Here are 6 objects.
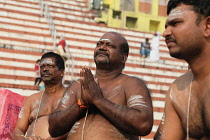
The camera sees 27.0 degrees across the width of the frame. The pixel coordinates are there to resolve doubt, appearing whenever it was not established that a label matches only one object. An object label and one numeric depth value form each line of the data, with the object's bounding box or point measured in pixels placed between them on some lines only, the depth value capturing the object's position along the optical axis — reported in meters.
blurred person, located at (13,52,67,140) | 5.04
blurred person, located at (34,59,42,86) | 11.43
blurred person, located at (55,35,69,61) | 12.15
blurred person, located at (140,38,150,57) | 17.61
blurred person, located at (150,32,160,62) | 17.02
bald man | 3.25
